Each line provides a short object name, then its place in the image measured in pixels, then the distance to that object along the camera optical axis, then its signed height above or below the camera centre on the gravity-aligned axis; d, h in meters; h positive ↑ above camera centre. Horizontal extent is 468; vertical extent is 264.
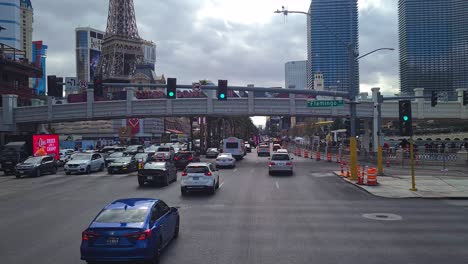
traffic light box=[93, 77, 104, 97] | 26.55 +3.23
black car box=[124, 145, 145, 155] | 46.84 -1.34
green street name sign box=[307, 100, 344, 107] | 27.81 +2.19
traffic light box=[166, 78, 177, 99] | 27.02 +3.17
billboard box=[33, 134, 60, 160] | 42.00 -0.51
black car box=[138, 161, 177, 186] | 24.14 -2.02
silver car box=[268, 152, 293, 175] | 31.25 -2.02
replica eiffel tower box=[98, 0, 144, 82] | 152.12 +34.26
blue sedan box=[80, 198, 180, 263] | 8.47 -1.97
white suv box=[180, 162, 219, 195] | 20.67 -1.98
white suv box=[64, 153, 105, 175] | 33.59 -1.98
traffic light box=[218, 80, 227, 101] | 27.02 +2.97
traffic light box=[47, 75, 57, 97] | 25.92 +3.20
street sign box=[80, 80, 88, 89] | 27.23 +3.49
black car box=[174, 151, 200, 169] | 38.25 -1.84
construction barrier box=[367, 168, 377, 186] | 23.88 -2.25
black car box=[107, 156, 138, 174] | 33.41 -2.15
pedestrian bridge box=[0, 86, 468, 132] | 49.75 +3.36
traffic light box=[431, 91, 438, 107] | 29.21 +2.60
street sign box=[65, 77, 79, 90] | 27.05 +3.54
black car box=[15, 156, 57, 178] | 31.73 -2.09
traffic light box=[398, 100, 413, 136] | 23.19 +1.09
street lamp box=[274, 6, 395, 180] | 26.41 +2.09
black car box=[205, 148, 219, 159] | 55.75 -2.00
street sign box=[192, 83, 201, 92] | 26.78 +3.24
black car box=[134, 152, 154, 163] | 37.73 -1.68
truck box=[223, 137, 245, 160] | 52.38 -1.05
